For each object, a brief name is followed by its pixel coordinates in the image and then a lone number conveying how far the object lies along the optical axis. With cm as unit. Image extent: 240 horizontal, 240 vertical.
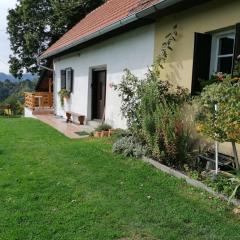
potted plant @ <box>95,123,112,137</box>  725
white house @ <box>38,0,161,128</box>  647
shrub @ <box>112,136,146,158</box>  499
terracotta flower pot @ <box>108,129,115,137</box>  694
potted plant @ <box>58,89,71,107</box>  1113
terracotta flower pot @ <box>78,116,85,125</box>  945
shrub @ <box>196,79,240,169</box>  337
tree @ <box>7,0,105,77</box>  1700
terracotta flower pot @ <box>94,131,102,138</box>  728
